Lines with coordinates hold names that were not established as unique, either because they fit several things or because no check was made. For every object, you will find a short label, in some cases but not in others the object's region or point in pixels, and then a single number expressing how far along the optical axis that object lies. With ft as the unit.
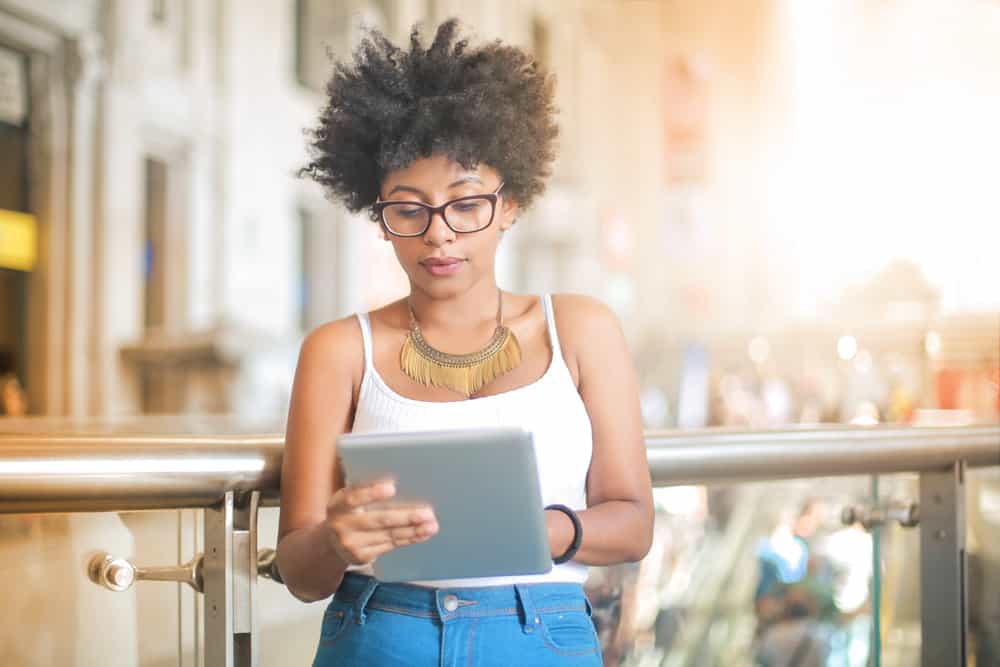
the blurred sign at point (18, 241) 24.48
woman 4.80
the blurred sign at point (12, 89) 24.03
